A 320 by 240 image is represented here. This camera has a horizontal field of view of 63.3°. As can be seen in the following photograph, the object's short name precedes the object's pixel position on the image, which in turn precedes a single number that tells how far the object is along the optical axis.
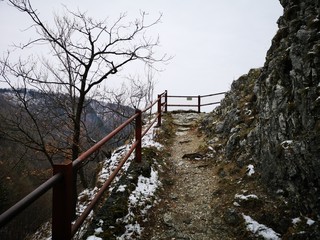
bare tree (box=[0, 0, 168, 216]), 11.34
